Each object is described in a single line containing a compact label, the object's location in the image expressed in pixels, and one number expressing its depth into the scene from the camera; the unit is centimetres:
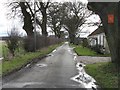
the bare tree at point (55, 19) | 2989
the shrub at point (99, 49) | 2008
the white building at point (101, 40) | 2095
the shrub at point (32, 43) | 1932
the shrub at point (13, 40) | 1445
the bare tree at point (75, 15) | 4345
